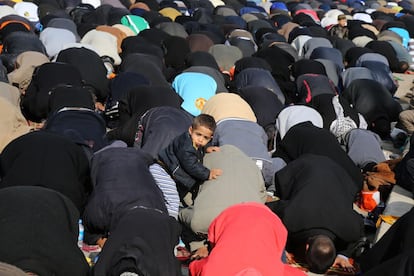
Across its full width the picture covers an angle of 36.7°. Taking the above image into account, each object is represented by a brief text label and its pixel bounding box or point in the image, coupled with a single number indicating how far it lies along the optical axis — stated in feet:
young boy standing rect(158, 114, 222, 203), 14.19
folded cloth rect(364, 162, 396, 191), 16.56
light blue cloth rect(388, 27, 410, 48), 38.17
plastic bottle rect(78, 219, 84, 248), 13.25
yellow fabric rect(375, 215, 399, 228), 13.98
